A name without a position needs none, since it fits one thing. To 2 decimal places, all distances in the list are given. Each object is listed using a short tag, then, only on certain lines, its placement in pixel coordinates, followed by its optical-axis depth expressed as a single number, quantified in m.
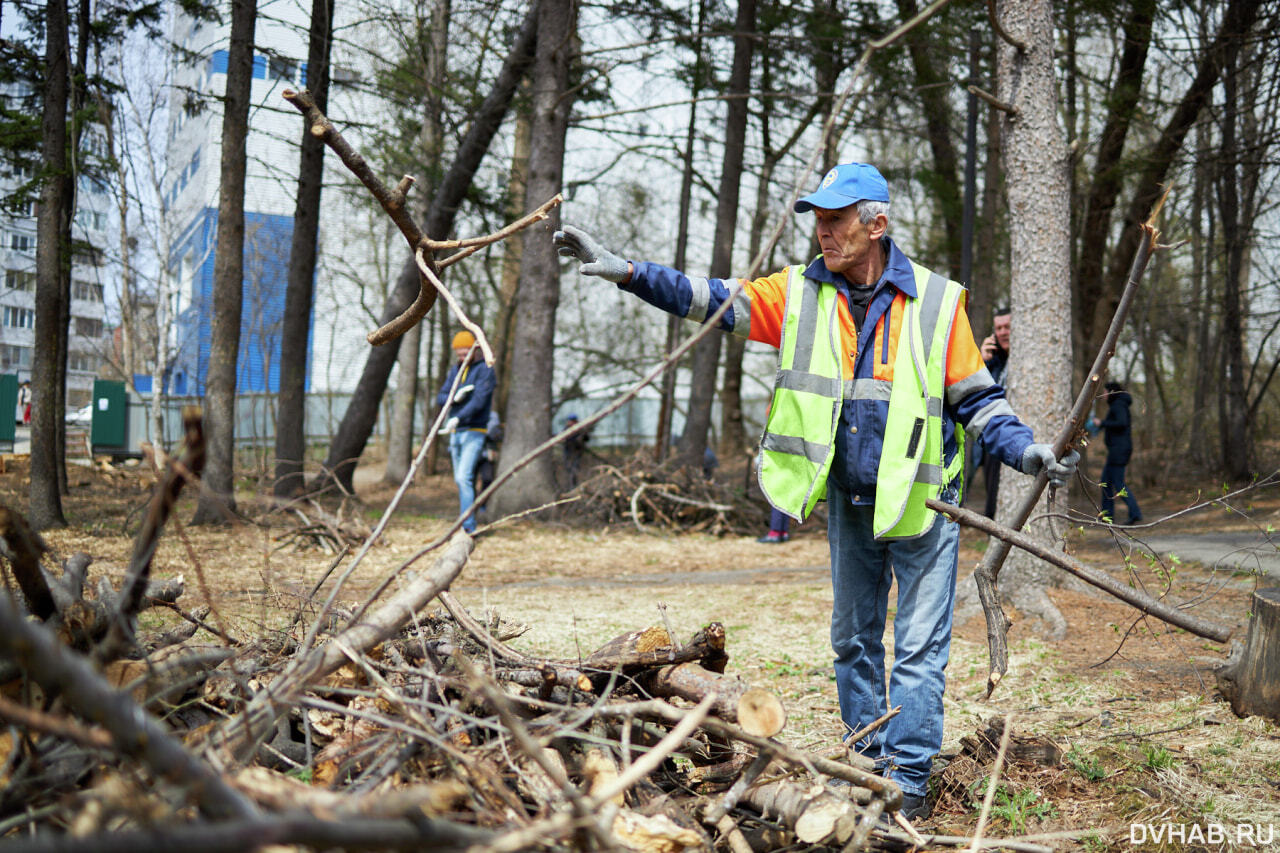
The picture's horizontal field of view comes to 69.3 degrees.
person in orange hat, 9.25
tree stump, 3.82
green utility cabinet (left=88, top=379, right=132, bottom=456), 20.20
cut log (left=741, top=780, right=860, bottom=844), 2.38
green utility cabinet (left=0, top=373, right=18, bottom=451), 16.73
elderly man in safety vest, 2.98
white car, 22.66
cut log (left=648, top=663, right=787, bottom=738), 2.38
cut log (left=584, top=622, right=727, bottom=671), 2.93
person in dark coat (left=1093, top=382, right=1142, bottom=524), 10.25
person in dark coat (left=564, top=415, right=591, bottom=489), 12.47
